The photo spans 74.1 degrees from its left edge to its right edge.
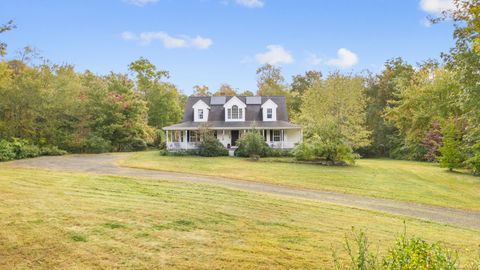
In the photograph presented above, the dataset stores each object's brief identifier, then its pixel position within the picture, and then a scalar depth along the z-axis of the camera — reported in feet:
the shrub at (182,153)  88.02
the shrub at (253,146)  83.41
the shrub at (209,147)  87.10
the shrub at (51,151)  82.62
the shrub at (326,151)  74.79
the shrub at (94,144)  93.04
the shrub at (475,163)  62.13
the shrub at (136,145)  106.73
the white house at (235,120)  95.96
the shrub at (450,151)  73.72
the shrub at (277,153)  87.32
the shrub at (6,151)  69.24
